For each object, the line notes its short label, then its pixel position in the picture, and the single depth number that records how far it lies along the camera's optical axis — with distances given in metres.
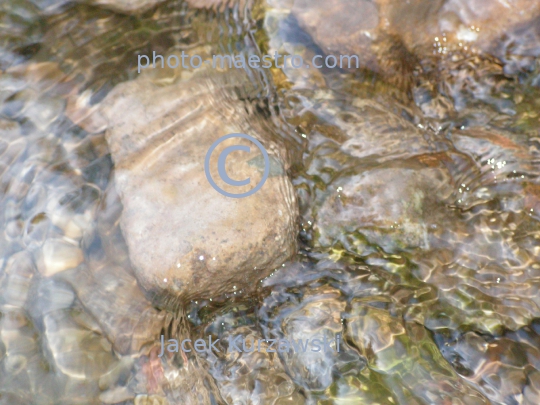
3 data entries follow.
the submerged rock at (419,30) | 3.10
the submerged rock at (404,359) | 2.36
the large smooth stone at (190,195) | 2.46
